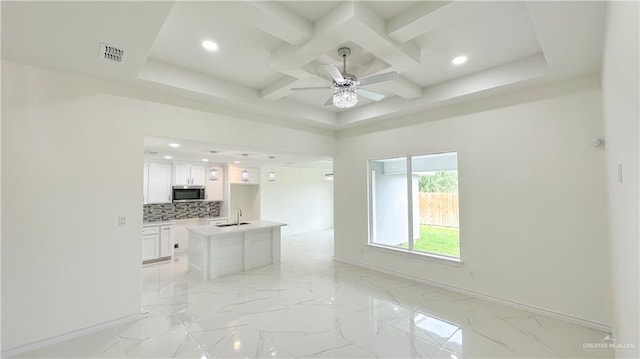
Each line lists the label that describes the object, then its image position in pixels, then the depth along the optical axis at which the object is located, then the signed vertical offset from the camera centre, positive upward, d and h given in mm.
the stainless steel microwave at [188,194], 7055 -47
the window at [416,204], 4473 -263
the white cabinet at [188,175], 7141 +469
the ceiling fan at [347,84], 2742 +1103
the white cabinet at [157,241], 5945 -1099
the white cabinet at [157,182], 6656 +256
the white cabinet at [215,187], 7823 +138
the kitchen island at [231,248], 5020 -1119
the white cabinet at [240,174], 8216 +529
